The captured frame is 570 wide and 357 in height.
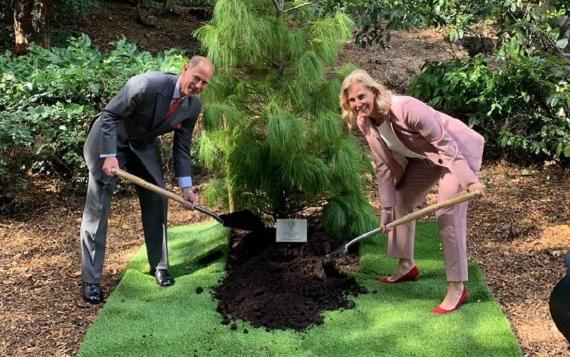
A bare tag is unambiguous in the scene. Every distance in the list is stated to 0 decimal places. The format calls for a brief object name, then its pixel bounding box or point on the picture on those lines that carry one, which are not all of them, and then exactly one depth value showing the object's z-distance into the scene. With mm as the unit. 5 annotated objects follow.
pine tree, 3822
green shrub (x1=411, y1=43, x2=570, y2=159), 4887
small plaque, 4008
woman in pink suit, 3053
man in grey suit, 3293
